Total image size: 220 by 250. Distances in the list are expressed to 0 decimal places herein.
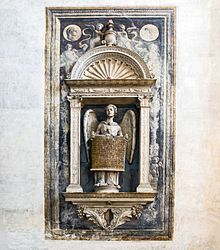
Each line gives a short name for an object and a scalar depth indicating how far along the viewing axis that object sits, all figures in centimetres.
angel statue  530
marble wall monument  534
